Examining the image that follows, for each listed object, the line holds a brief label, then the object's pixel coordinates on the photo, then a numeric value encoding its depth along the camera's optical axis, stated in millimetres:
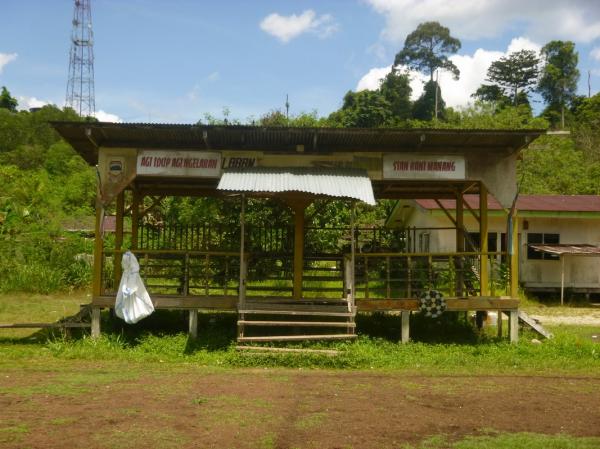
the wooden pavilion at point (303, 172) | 11391
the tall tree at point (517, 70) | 70812
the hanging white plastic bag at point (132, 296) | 11109
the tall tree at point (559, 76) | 69188
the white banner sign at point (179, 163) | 11961
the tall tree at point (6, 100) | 81688
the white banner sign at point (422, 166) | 12148
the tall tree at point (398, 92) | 61484
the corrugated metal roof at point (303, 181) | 10898
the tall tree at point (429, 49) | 69312
